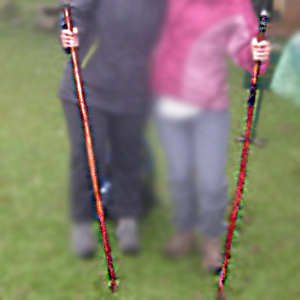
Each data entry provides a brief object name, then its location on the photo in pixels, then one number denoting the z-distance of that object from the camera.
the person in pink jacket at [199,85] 2.06
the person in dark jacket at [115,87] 2.03
